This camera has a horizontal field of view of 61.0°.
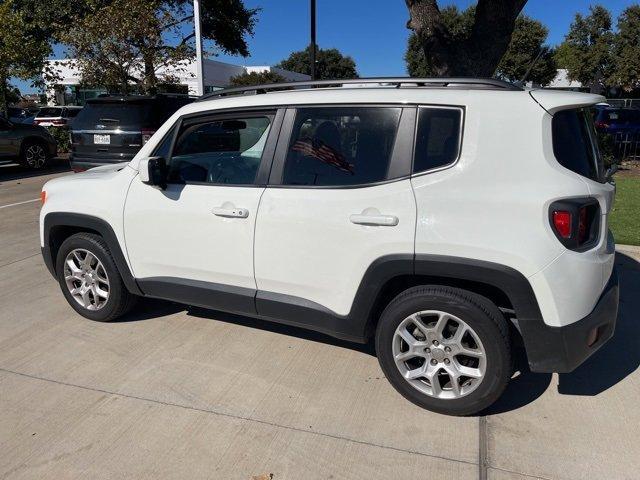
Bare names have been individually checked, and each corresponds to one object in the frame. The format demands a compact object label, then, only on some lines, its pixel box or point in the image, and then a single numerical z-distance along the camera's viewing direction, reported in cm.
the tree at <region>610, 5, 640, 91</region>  4588
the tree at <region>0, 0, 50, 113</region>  1633
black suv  888
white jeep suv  273
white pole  1271
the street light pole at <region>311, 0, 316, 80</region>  1144
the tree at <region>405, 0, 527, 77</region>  939
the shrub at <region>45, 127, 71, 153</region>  1827
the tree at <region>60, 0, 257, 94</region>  1603
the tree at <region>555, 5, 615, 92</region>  4900
